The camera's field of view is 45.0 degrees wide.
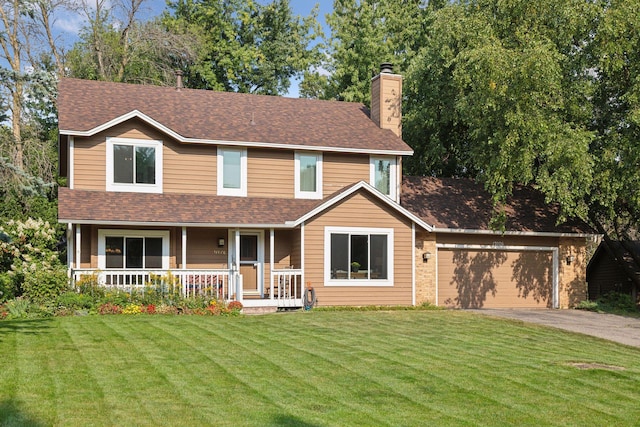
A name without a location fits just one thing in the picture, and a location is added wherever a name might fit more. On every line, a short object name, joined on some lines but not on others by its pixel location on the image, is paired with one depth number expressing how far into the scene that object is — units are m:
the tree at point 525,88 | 21.45
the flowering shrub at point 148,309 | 19.06
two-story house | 22.16
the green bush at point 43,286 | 19.31
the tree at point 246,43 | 41.75
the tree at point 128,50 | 38.41
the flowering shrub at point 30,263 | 19.42
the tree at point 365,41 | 37.22
